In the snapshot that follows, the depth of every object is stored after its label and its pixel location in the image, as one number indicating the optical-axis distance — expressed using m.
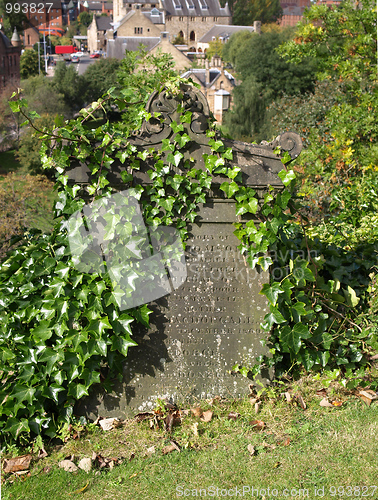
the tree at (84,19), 108.06
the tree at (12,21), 40.56
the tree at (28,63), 54.81
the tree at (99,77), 47.78
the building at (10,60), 39.66
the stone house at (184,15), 96.31
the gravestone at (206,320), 3.75
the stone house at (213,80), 55.28
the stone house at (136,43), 58.72
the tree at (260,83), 40.53
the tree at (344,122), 6.56
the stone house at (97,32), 98.75
